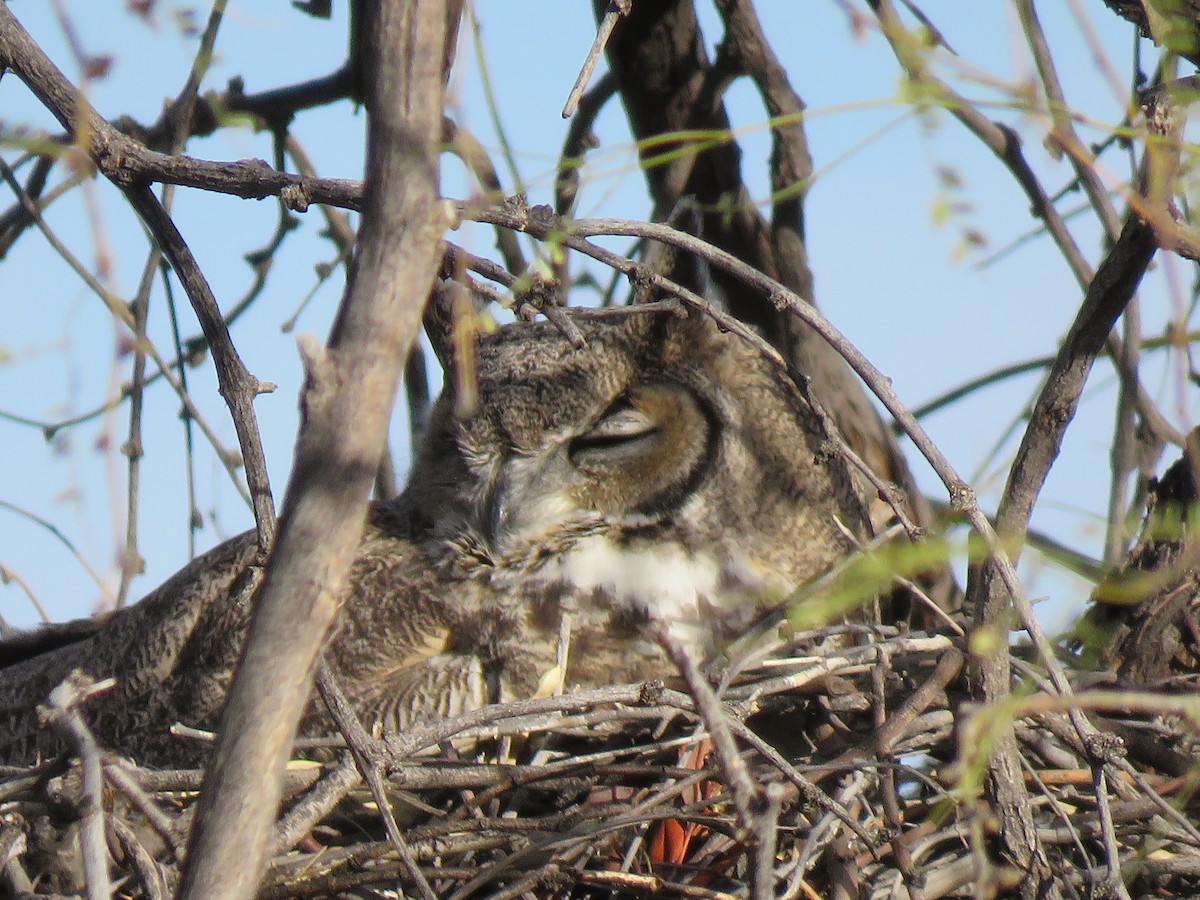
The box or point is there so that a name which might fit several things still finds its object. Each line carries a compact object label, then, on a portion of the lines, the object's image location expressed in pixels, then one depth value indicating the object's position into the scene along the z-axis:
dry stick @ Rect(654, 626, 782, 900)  4.91
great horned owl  7.08
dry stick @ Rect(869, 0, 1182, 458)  7.13
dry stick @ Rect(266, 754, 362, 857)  6.92
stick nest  6.99
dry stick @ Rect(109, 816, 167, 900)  6.88
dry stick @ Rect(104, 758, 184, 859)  6.89
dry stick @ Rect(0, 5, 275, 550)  6.93
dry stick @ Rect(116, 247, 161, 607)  7.14
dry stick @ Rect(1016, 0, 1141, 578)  7.10
